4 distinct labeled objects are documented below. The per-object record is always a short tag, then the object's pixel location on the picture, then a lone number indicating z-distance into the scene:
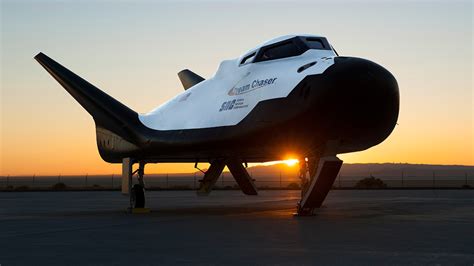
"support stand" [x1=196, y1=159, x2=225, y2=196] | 22.79
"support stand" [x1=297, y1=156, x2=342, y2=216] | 17.17
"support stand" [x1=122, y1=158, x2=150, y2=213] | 21.89
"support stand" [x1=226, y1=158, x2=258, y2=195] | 22.81
